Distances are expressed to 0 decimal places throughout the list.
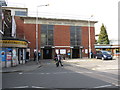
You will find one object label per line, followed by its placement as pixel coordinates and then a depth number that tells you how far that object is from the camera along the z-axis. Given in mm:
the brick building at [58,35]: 32562
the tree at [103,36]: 66375
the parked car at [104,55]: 26766
